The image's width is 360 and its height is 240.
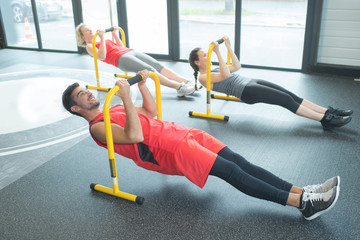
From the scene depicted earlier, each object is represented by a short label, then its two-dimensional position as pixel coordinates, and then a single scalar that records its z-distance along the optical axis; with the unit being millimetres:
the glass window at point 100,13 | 6309
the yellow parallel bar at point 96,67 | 4418
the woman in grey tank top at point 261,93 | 3270
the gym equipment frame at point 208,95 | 3328
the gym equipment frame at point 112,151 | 2035
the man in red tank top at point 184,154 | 2012
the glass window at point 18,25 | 7125
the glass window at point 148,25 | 6008
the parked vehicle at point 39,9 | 6824
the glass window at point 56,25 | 6785
